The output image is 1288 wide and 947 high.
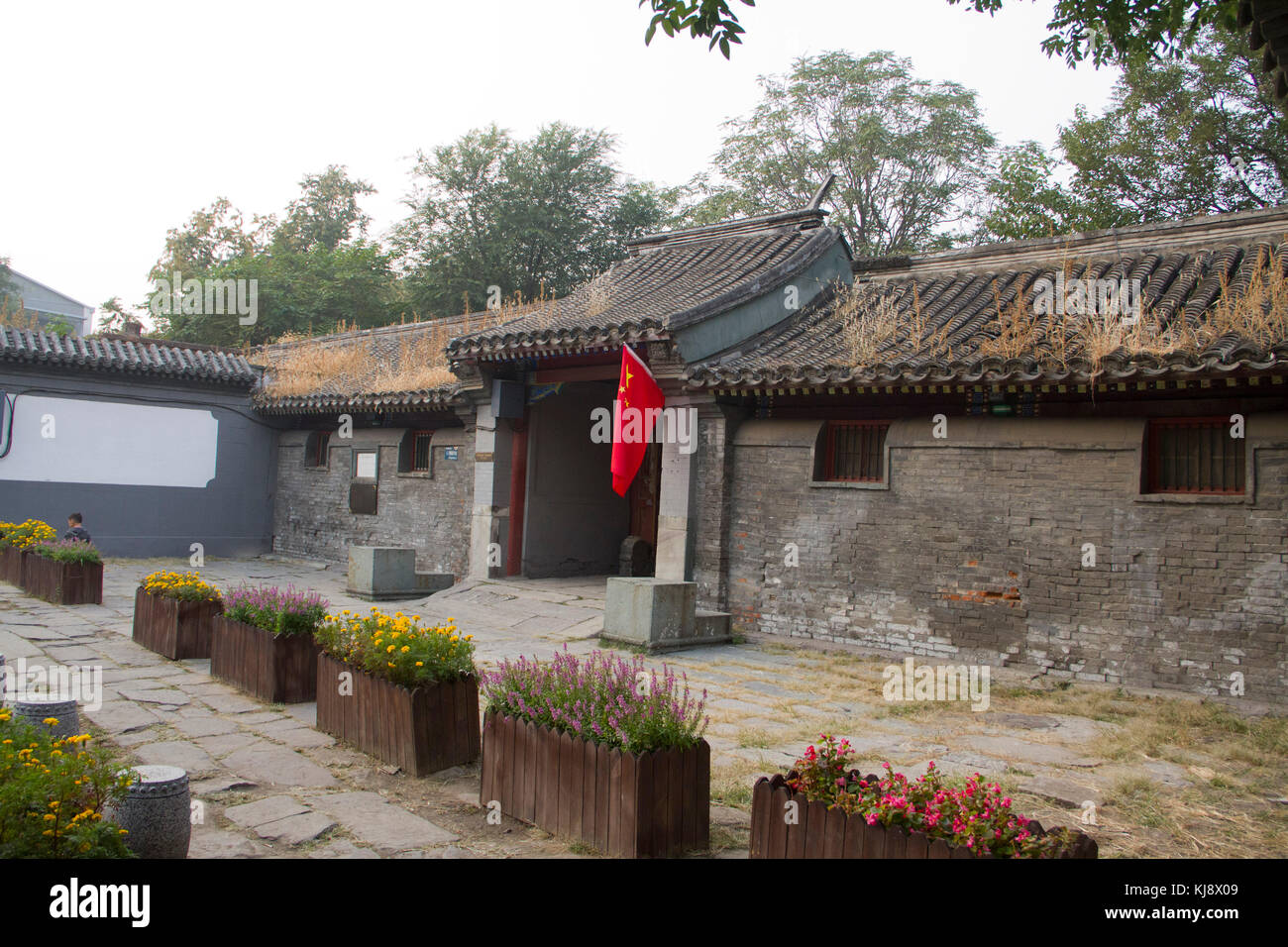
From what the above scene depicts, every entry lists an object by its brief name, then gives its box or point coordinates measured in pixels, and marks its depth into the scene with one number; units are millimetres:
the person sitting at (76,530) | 13164
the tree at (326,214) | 35656
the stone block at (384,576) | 12141
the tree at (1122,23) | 6285
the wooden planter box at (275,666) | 6773
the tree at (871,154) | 26297
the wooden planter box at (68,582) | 10898
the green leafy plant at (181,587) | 8281
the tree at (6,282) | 32750
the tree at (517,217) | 27141
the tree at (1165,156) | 18203
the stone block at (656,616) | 9180
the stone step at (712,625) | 9683
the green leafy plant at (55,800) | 3023
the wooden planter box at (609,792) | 3957
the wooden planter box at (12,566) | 12147
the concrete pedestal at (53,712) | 4895
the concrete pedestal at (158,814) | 3627
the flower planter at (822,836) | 3160
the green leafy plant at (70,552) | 10953
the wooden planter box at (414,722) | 5219
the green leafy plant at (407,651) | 5422
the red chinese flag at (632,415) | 10484
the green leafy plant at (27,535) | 12250
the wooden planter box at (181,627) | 8141
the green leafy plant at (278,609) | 6906
